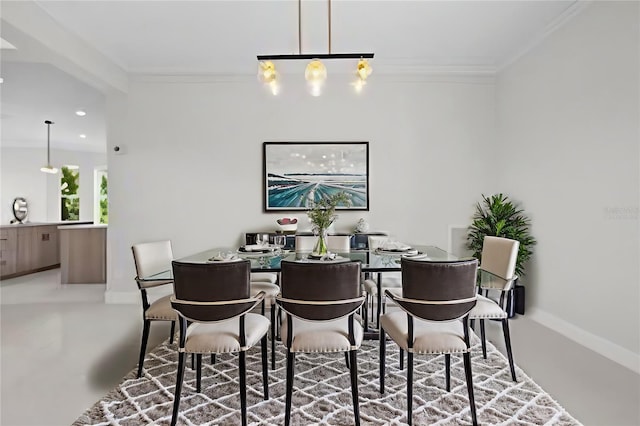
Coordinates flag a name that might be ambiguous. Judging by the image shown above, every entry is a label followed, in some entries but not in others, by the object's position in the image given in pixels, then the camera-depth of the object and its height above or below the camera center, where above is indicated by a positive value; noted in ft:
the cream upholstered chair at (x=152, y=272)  8.23 -1.49
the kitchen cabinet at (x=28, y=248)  20.52 -2.12
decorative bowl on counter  14.30 -0.44
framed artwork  15.08 +1.99
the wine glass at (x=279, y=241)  11.17 -0.84
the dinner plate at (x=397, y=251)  10.02 -1.03
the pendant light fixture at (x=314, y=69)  8.00 +3.27
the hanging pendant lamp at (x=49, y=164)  24.67 +3.71
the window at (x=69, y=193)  28.96 +1.64
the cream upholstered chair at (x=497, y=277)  7.95 -1.46
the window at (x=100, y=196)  29.78 +1.40
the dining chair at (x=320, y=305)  6.33 -1.64
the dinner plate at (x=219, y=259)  8.71 -1.10
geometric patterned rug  6.61 -3.70
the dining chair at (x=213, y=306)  6.34 -1.65
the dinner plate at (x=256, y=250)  10.21 -1.02
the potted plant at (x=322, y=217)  9.38 -0.08
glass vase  9.62 -0.84
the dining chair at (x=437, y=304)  6.40 -1.62
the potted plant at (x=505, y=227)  12.67 -0.47
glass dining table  8.11 -1.15
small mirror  26.24 +0.32
